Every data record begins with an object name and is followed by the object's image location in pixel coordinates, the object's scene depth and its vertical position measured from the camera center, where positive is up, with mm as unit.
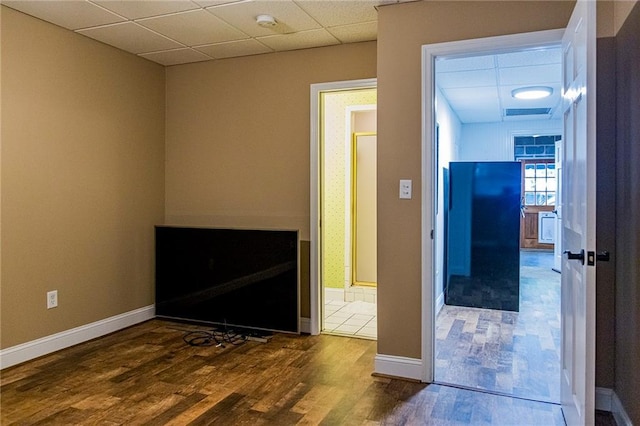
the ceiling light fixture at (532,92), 5070 +1292
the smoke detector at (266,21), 3131 +1270
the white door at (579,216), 1798 -43
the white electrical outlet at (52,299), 3315 -681
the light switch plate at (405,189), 2891 +104
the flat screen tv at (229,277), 3791 -617
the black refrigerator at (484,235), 4840 -309
